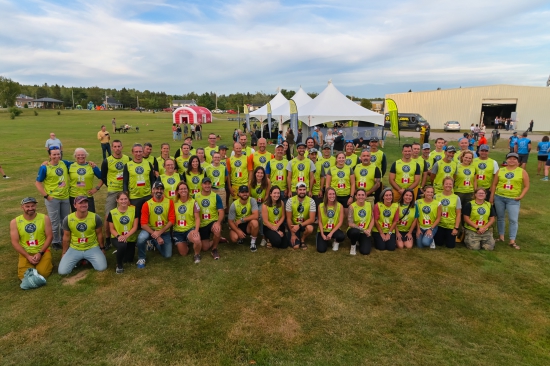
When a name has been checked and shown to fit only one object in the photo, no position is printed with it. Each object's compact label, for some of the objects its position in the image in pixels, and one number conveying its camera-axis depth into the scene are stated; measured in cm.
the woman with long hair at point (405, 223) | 572
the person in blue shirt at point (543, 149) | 1130
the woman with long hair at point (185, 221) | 525
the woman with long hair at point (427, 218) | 567
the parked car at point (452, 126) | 3350
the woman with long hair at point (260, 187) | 596
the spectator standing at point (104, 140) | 1541
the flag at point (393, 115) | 1681
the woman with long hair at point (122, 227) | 482
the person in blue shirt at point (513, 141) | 1203
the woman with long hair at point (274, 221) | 568
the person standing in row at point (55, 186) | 528
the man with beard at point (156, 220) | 505
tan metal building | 3450
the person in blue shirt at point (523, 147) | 1143
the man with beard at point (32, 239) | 448
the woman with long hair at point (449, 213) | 565
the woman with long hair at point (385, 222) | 565
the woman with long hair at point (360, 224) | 550
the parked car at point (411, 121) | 3130
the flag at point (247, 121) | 2786
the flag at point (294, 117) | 1827
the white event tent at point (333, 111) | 1698
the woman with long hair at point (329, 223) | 559
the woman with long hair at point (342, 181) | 608
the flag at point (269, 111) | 2158
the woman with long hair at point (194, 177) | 596
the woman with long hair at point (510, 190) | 556
